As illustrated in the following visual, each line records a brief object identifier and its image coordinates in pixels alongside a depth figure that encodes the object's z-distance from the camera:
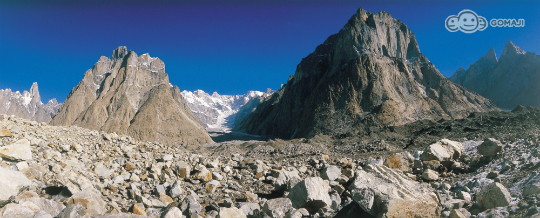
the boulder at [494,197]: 5.45
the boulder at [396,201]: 5.11
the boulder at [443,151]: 10.94
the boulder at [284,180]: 9.22
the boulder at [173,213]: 5.18
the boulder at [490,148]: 10.25
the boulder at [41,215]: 4.27
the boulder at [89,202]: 5.62
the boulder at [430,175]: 9.38
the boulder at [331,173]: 9.97
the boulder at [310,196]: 7.01
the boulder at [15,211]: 4.31
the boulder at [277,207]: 6.50
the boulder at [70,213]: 4.55
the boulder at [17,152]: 6.61
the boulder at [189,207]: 5.99
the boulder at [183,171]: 9.54
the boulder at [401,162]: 10.98
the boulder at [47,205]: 4.89
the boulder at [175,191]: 7.82
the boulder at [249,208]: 6.73
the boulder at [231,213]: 5.97
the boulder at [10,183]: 4.93
